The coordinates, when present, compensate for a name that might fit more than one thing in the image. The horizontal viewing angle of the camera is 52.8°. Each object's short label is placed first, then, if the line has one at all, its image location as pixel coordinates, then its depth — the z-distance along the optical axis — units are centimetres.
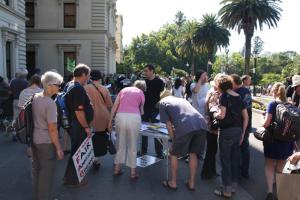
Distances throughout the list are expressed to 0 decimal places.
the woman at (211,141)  497
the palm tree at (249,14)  2539
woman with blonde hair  449
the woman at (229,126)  456
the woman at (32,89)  628
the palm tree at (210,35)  3836
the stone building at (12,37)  1628
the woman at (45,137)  382
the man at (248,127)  540
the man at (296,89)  553
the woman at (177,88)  1184
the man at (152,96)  649
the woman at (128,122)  525
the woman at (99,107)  546
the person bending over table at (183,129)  474
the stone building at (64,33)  2700
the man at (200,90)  609
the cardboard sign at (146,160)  599
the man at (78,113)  475
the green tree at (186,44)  4391
